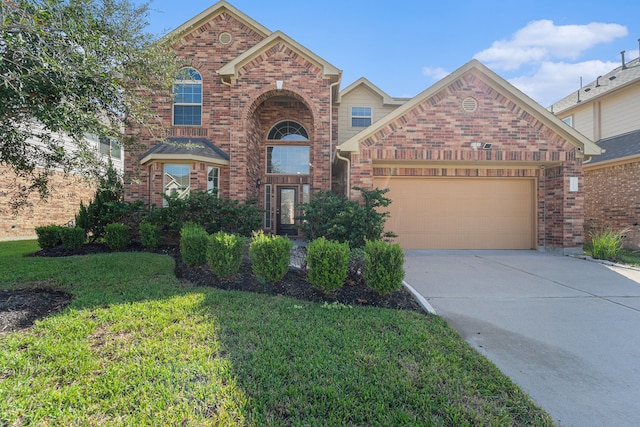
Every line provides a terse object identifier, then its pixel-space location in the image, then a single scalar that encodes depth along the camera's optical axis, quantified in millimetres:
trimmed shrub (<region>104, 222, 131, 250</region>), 8625
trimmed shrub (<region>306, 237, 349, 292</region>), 4648
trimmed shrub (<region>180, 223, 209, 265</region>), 6121
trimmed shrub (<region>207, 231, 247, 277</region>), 5367
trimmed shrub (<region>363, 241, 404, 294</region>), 4520
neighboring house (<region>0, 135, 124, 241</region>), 12242
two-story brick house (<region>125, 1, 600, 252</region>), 8586
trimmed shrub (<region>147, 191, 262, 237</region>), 8859
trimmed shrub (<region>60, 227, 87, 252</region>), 8375
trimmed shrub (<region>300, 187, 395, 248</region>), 7230
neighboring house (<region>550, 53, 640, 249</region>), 10750
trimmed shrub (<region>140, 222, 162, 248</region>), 8633
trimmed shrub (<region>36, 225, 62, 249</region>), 8633
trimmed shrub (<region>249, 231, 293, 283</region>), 5000
